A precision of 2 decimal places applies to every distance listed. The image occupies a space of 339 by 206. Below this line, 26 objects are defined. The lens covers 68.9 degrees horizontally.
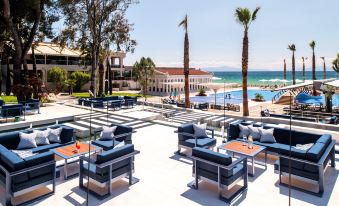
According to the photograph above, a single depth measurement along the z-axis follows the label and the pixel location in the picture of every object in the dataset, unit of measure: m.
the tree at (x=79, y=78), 39.44
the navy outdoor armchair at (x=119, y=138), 7.90
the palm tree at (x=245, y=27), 15.33
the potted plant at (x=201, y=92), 44.00
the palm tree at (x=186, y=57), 19.72
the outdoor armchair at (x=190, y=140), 7.90
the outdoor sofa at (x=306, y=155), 5.51
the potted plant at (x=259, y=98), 32.72
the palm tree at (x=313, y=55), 37.57
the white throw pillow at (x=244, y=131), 8.46
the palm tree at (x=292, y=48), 48.01
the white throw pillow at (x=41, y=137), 7.47
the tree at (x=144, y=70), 37.22
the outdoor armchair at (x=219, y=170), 5.23
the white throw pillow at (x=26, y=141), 7.09
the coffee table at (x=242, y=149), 6.48
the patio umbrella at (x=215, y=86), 15.78
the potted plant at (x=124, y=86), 51.24
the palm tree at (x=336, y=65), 32.44
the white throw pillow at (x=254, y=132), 8.23
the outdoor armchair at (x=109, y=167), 5.32
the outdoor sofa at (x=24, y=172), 4.88
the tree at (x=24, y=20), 18.61
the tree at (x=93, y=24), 23.34
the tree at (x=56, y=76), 36.12
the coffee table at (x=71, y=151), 6.19
